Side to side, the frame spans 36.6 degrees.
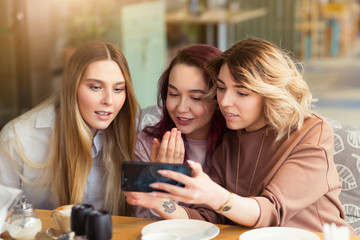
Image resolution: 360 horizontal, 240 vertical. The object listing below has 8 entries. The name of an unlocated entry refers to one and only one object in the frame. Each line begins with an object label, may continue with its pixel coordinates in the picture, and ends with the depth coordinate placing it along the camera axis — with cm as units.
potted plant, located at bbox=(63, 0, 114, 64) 513
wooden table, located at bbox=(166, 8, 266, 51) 647
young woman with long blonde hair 193
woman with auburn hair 203
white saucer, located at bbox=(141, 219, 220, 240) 157
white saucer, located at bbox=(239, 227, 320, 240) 154
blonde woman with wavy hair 169
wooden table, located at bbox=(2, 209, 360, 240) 158
